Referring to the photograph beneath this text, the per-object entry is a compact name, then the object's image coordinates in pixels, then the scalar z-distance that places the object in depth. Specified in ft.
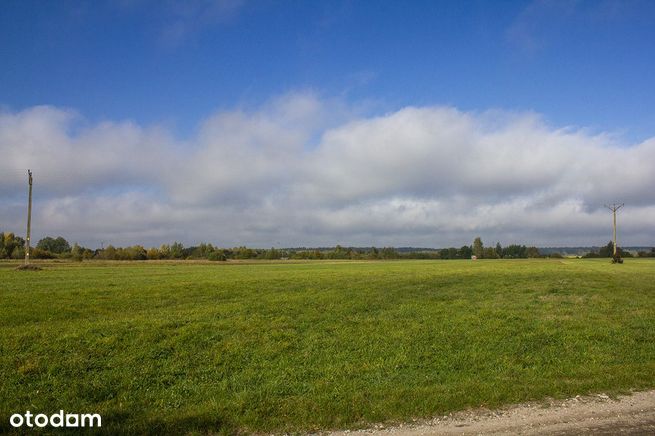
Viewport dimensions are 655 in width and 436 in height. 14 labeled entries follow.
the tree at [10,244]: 387.39
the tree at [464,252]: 580.30
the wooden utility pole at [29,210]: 195.09
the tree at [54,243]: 513.70
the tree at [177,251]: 477.36
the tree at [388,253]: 554.91
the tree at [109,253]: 437.25
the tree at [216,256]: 414.00
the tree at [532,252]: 554.71
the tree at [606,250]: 465.06
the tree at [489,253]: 554.67
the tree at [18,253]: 376.68
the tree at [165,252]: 473.26
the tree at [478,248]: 570.46
